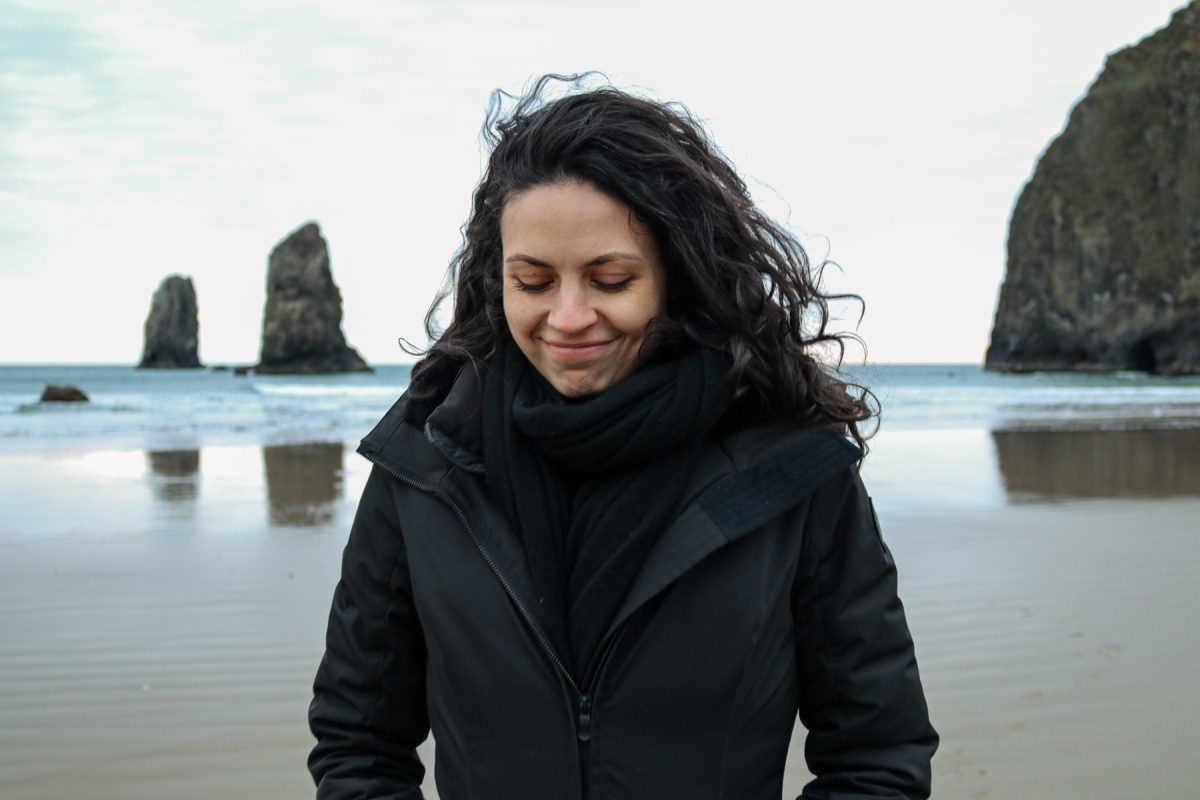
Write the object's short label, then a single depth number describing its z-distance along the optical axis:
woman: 1.39
